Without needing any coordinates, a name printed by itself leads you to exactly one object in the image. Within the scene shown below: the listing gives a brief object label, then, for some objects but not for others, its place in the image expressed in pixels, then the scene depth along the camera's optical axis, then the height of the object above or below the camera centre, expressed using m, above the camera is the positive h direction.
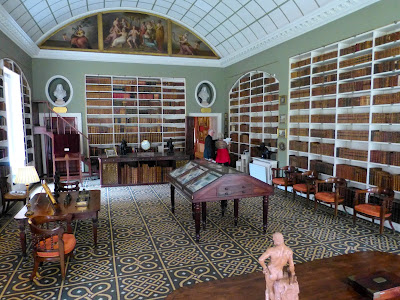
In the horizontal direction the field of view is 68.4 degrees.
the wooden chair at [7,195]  6.18 -1.43
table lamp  5.00 -0.82
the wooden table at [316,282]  2.48 -1.41
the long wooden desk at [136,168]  9.17 -1.32
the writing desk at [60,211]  4.22 -1.27
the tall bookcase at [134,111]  11.14 +0.63
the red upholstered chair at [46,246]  3.59 -1.53
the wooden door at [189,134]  12.12 -0.31
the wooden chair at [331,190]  6.02 -1.45
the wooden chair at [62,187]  6.29 -1.30
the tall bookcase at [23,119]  6.81 +0.19
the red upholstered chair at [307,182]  6.70 -1.39
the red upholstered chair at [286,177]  7.68 -1.38
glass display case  4.80 -1.03
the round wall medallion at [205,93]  12.33 +1.39
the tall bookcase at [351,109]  5.63 +0.38
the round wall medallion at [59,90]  10.56 +1.32
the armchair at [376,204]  5.10 -1.49
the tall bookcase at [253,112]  9.26 +0.50
